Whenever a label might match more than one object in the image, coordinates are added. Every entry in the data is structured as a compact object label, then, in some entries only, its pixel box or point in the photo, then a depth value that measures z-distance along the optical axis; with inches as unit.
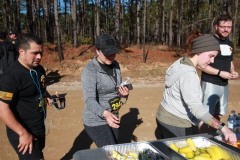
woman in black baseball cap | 74.0
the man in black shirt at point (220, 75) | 107.9
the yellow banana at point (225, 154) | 55.1
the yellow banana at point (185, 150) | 57.3
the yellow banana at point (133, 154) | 55.3
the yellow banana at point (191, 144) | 59.6
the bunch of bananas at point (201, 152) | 54.8
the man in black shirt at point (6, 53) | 171.8
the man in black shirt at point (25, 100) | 66.8
